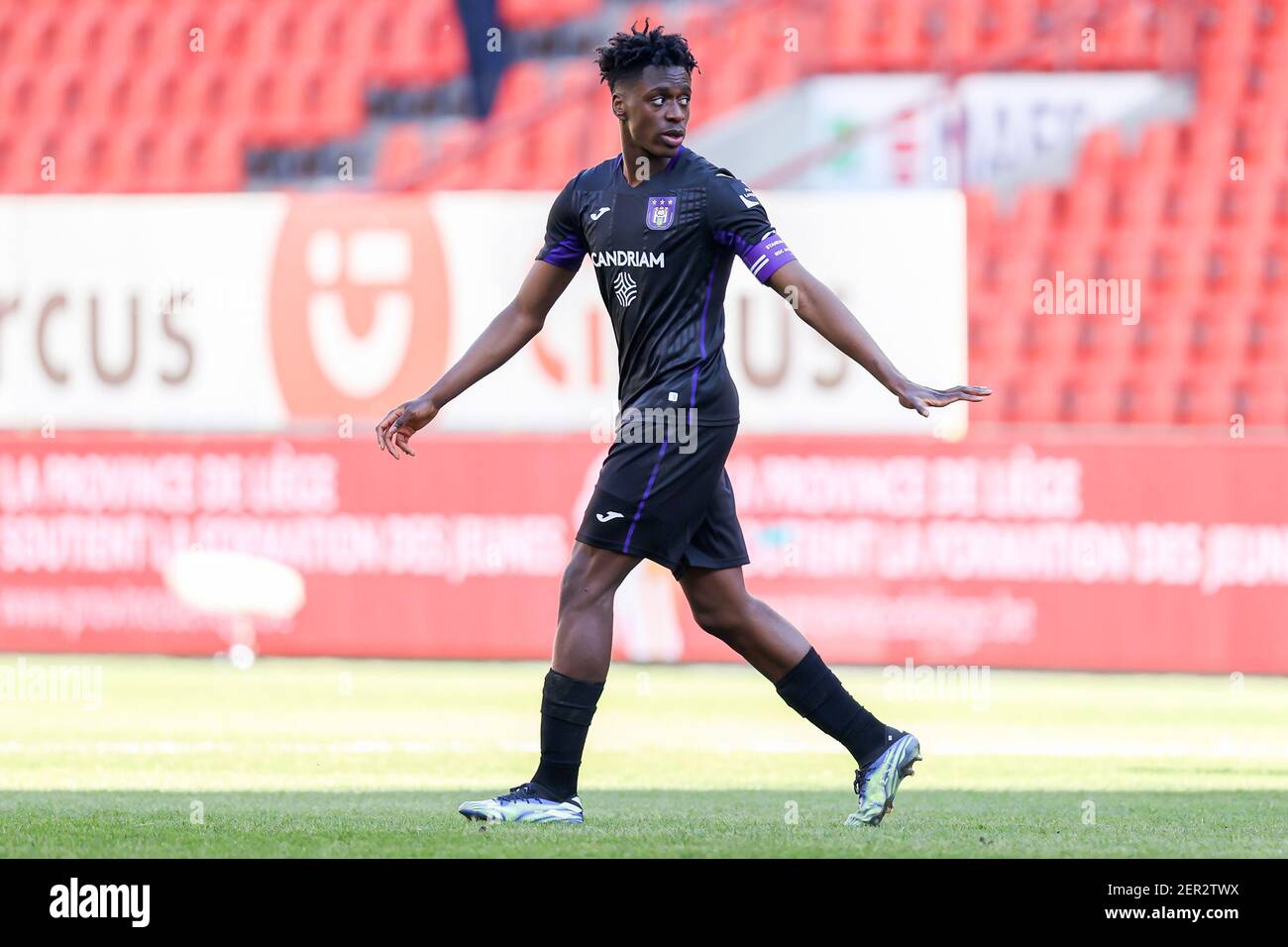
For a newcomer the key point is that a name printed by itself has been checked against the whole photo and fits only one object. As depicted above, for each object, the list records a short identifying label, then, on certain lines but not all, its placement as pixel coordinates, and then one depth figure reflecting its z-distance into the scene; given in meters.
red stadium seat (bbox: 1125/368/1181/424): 14.39
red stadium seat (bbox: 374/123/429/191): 17.19
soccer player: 5.84
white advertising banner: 13.44
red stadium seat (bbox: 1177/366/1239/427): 14.28
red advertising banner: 12.31
